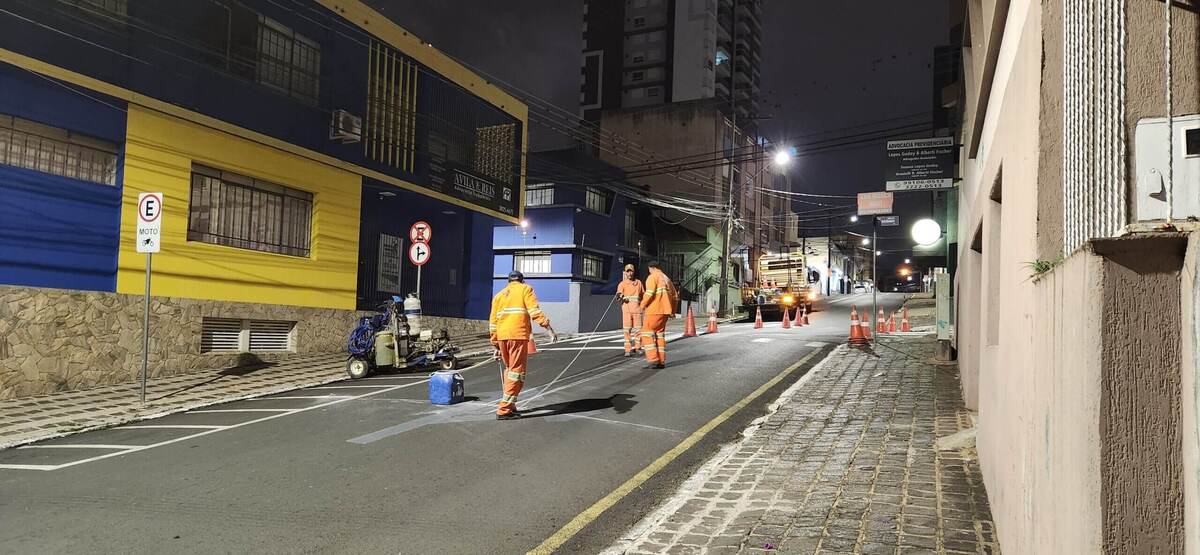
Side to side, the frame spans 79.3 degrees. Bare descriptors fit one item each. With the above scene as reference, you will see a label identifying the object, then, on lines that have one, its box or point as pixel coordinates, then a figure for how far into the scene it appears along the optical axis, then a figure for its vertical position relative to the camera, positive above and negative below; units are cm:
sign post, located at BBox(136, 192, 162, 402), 1047 +85
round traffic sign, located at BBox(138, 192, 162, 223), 1049 +110
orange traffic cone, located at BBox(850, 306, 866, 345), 1651 -62
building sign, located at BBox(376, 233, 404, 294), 2008 +73
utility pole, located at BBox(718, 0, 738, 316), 3512 +203
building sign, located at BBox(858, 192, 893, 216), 1453 +207
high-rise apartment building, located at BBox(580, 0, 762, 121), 6650 +2325
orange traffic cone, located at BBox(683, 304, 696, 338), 2038 -82
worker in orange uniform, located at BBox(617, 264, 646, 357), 1543 -19
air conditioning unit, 1773 +400
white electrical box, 226 +46
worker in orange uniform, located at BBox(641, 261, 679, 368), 1298 -25
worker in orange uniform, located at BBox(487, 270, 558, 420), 877 -44
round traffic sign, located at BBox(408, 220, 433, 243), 1619 +132
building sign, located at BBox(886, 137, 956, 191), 1370 +269
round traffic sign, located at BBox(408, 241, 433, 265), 1612 +89
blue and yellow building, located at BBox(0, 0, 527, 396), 1195 +285
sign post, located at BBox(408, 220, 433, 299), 1617 +116
